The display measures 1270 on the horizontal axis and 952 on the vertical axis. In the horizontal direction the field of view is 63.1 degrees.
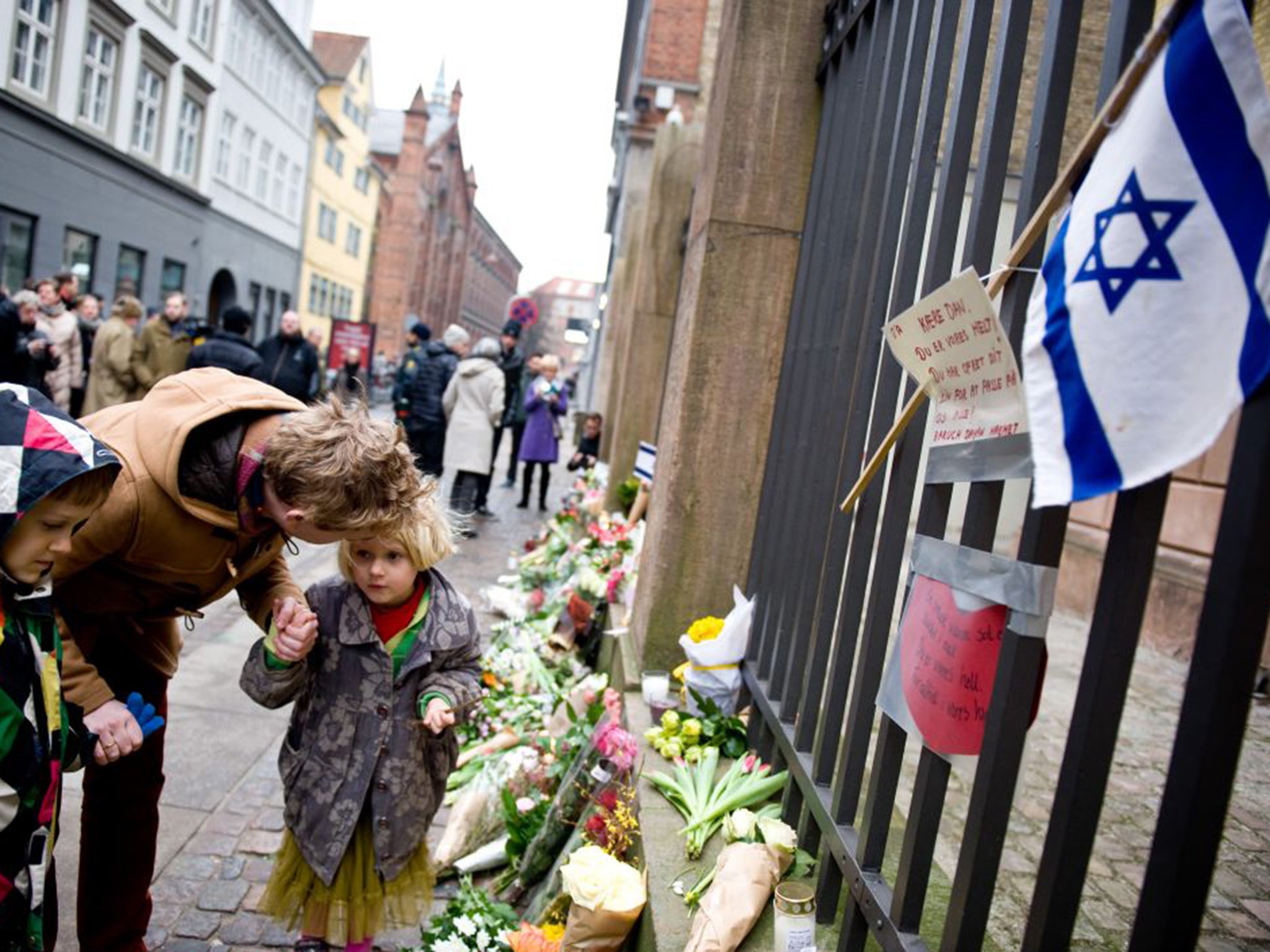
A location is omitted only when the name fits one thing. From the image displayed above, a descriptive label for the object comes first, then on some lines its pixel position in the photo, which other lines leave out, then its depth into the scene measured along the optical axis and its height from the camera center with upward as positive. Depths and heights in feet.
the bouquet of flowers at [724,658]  11.25 -2.62
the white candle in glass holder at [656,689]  12.24 -3.32
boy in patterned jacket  6.15 -1.97
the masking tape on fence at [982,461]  5.19 -0.02
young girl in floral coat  9.46 -3.41
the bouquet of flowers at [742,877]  7.44 -3.43
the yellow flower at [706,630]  11.85 -2.45
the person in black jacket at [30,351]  31.24 -1.18
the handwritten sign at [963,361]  5.35 +0.52
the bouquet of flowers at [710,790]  9.14 -3.44
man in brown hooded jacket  7.54 -1.20
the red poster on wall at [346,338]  77.82 +1.70
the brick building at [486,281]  288.14 +32.28
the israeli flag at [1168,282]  3.63 +0.74
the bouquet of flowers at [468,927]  9.53 -5.08
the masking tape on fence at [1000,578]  4.92 -0.62
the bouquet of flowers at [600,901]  8.46 -4.06
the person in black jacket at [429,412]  35.17 -1.35
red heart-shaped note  5.57 -1.19
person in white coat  34.76 -1.20
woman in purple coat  41.24 -1.08
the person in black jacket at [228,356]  27.76 -0.38
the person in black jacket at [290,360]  35.81 -0.32
